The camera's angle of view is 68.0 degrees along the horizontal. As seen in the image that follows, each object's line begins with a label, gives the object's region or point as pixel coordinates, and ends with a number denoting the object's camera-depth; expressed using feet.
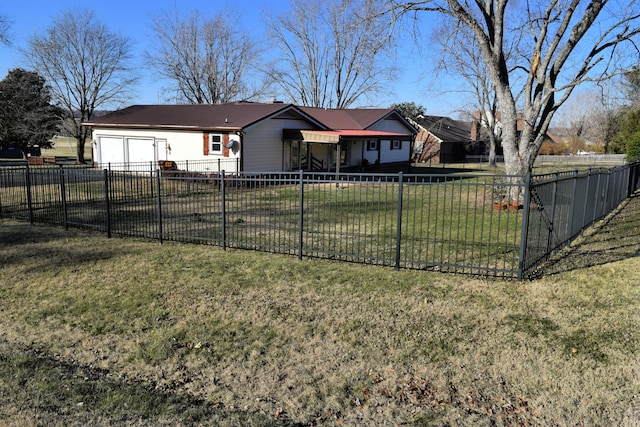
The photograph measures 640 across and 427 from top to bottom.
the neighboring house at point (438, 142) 158.40
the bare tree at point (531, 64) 45.98
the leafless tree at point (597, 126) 204.07
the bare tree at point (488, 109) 142.36
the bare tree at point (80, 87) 120.26
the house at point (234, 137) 74.08
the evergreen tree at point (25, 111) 134.92
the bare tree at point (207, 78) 144.66
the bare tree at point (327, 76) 146.37
